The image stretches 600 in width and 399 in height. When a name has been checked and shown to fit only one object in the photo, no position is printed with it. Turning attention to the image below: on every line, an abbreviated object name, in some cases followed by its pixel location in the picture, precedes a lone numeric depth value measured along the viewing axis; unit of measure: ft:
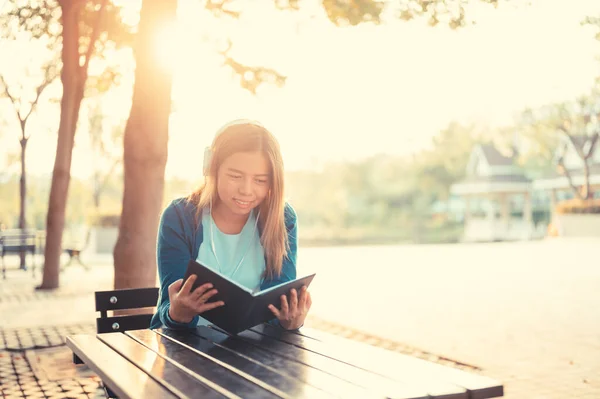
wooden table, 6.55
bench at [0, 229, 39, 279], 46.55
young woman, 9.50
